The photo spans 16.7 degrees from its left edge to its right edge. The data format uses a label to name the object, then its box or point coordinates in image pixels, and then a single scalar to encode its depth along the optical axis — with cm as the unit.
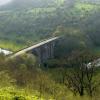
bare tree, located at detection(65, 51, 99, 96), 5491
